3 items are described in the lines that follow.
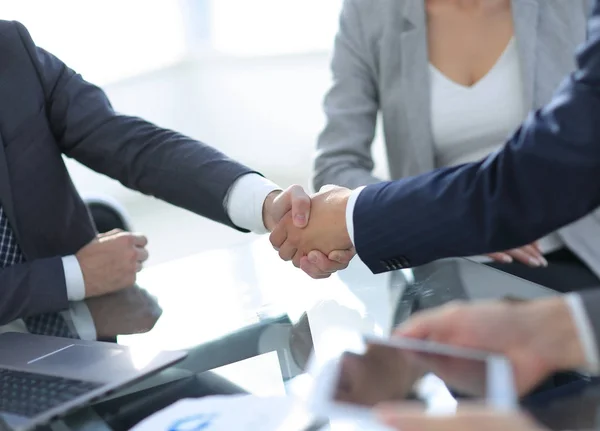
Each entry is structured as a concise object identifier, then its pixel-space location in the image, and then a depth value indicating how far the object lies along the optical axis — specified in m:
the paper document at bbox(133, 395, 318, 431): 0.94
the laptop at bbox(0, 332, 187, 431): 0.99
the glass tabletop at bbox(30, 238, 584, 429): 1.15
